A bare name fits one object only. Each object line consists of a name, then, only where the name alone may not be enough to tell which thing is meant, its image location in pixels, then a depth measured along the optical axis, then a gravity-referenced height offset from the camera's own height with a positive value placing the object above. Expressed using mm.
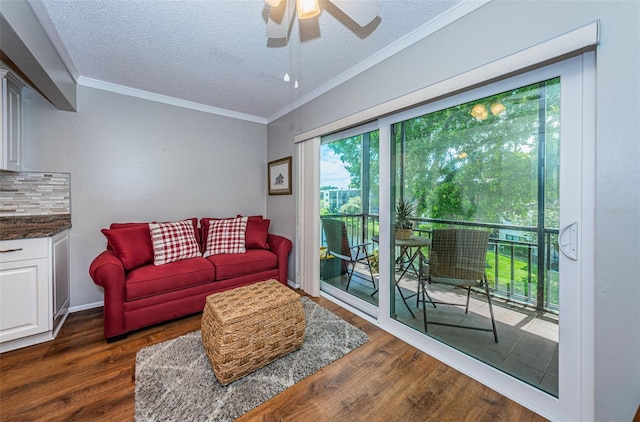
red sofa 1955 -648
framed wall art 3275 +483
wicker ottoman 1482 -787
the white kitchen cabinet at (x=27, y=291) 1769 -629
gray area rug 1340 -1097
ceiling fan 1187 +1081
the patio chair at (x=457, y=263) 1680 -403
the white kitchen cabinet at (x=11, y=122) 1880 +728
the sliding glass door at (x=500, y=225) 1235 -102
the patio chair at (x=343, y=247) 2753 -444
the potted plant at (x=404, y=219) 2057 -80
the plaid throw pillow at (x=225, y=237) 2799 -324
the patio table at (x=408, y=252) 2016 -367
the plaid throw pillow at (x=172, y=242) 2389 -338
